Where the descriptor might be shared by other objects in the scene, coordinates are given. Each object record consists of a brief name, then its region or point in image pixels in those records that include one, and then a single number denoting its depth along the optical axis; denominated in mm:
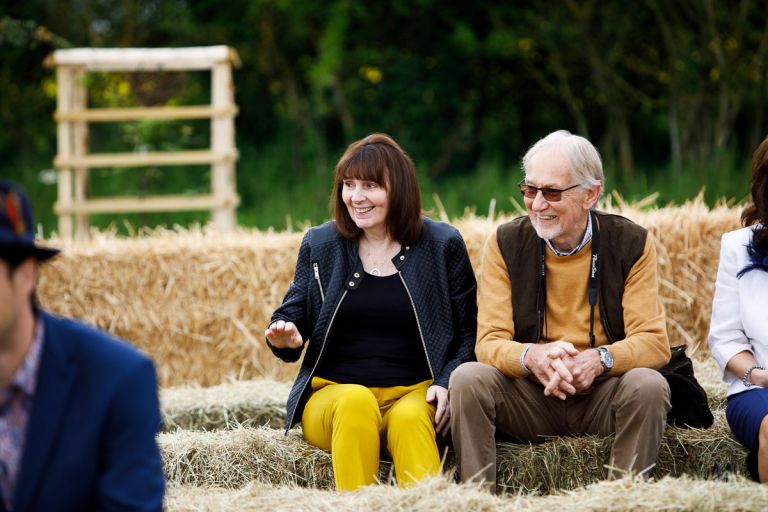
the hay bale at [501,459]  7004
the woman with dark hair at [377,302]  7223
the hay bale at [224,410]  8977
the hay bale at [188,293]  10570
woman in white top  6687
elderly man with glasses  6621
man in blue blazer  3801
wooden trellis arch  16437
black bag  6988
